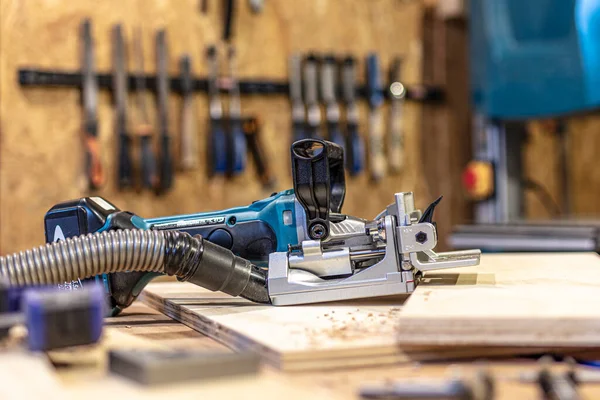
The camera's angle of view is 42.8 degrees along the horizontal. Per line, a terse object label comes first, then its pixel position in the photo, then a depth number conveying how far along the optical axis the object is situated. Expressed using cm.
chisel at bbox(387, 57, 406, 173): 370
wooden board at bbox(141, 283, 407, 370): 100
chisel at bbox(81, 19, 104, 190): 303
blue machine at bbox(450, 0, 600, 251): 251
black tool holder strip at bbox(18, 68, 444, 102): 297
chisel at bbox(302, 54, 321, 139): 349
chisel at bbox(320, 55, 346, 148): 352
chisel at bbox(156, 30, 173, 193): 316
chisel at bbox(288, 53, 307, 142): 347
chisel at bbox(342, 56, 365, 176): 354
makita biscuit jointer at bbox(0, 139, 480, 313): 130
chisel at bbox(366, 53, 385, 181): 365
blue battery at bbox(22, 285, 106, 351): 93
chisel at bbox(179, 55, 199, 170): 324
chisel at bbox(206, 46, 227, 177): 327
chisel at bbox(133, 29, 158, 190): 312
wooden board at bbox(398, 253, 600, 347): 100
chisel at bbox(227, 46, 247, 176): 329
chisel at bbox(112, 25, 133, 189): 310
